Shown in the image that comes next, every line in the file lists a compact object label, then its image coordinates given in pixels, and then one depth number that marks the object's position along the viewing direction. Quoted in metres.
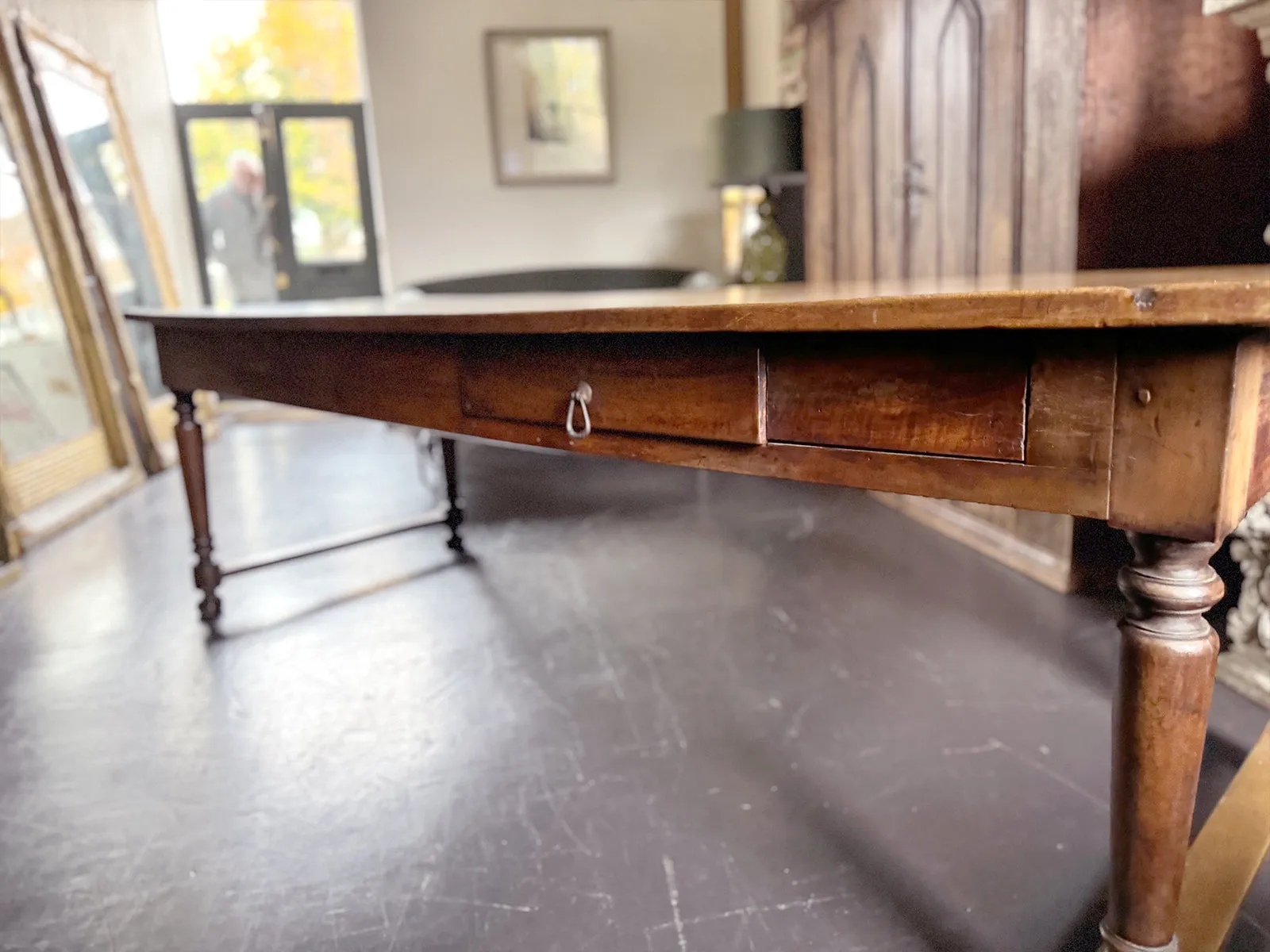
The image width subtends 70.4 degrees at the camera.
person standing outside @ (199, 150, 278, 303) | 6.17
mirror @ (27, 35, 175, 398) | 4.18
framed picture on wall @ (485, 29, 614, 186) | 5.53
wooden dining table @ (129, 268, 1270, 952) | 0.59
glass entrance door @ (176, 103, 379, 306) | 6.10
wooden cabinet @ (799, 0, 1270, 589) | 1.89
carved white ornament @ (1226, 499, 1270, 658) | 1.55
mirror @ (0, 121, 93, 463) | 3.36
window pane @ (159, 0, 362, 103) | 6.10
